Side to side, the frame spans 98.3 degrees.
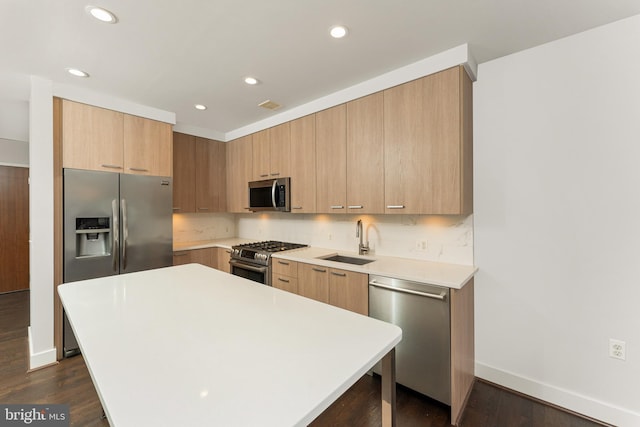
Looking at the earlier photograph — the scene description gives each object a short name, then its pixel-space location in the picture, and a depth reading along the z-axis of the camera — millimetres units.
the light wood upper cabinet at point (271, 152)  3205
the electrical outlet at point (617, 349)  1728
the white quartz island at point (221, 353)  655
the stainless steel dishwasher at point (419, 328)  1834
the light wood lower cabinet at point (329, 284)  2209
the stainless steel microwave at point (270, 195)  3176
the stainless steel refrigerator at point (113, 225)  2576
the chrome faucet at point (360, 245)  2815
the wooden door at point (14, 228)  4480
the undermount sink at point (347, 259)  2775
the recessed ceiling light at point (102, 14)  1562
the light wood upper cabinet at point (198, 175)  3627
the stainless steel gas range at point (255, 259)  2963
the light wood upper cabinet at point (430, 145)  1991
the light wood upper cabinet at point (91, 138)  2561
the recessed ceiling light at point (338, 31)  1738
